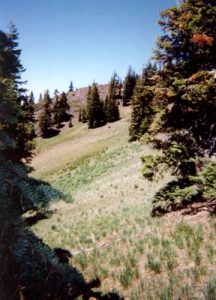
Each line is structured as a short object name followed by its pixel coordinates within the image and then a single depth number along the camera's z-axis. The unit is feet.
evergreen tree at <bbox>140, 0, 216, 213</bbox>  45.90
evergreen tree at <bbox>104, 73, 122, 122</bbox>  265.75
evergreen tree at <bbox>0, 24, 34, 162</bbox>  68.58
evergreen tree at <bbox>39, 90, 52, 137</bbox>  287.69
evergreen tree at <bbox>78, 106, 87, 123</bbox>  304.50
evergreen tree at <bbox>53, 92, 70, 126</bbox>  318.88
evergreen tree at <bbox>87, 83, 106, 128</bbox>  264.31
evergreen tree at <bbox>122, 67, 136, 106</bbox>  323.35
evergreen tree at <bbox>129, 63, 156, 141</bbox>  165.99
